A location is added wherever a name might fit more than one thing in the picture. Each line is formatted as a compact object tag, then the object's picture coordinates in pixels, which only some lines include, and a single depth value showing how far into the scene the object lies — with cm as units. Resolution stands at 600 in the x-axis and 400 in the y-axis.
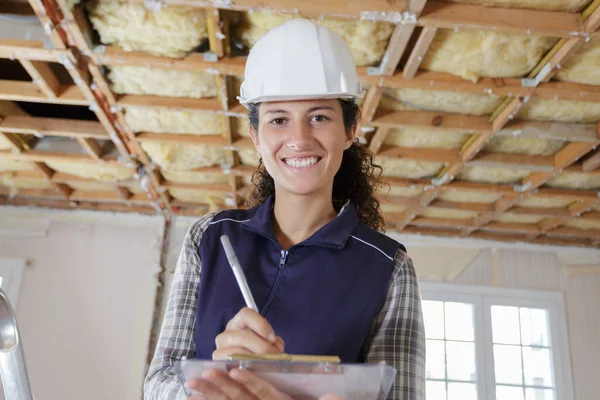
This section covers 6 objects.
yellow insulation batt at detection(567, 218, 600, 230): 549
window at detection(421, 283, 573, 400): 550
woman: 105
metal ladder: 79
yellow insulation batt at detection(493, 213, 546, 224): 548
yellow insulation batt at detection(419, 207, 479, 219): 541
